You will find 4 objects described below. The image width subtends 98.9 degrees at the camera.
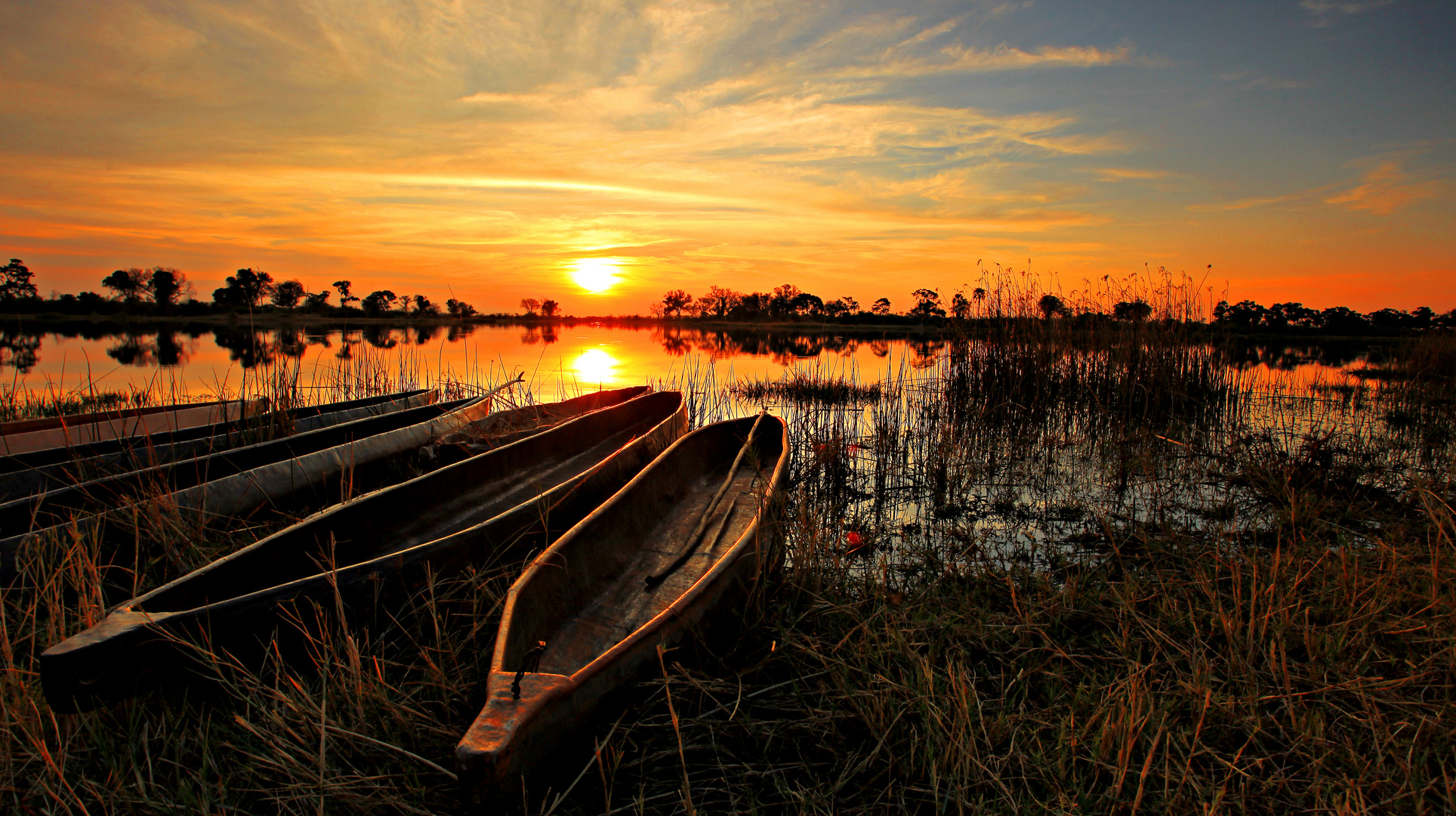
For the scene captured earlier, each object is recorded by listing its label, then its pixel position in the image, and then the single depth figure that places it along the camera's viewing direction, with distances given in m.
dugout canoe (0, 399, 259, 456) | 4.55
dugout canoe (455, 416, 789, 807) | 1.56
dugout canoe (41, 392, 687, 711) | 1.77
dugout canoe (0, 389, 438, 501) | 3.51
